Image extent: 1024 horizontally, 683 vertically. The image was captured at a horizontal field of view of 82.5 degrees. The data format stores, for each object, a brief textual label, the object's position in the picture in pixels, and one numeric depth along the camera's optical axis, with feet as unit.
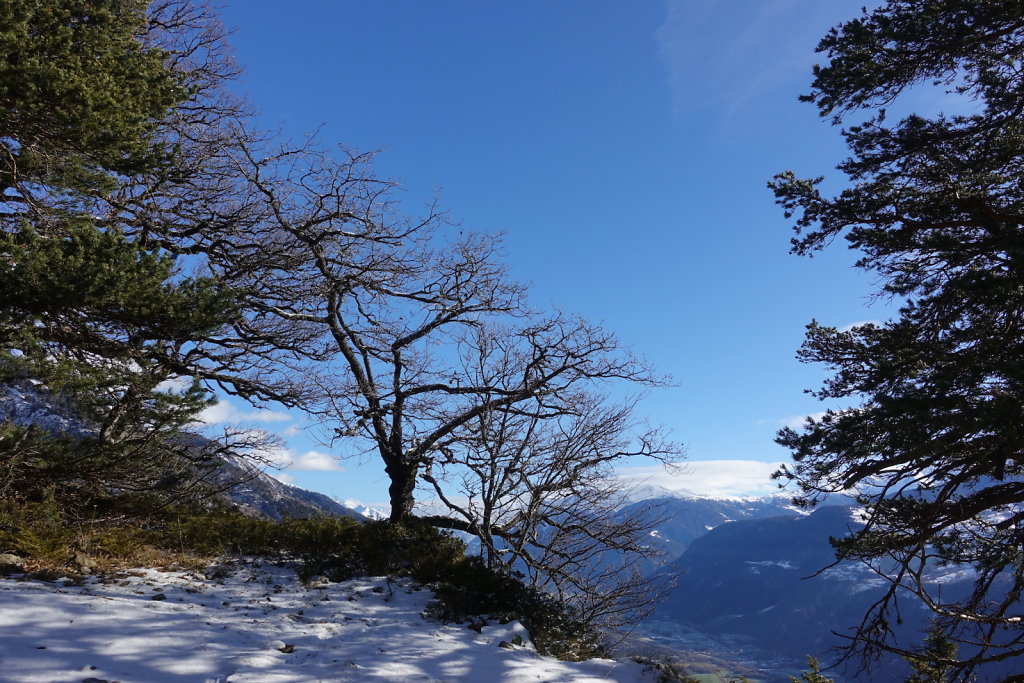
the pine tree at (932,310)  20.51
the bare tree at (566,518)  33.30
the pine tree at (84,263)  18.33
